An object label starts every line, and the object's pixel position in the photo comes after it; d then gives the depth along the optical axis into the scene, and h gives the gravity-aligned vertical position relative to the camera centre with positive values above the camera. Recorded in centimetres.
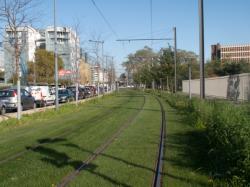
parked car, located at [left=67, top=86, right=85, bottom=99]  6789 -200
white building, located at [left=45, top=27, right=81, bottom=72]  4875 +614
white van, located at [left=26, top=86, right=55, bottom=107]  4463 -132
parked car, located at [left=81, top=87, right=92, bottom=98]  7262 -184
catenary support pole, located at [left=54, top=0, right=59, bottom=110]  3344 +176
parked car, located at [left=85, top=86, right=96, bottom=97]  8244 -197
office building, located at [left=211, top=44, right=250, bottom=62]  14075 +881
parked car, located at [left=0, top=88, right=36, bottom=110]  3500 -136
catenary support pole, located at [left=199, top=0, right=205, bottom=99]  2584 +170
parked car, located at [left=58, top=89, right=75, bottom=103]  5356 -176
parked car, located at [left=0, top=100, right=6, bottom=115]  3416 -198
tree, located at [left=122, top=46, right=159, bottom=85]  10831 +434
